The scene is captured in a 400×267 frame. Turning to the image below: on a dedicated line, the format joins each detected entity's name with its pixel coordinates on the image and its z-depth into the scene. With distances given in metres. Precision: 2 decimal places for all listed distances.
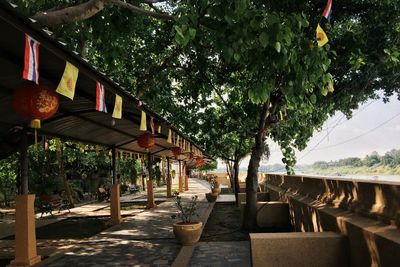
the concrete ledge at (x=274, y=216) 12.02
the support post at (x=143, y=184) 39.86
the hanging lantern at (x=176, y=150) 17.08
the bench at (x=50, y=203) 16.80
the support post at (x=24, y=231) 8.09
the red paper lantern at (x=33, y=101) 4.94
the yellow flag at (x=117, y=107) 6.48
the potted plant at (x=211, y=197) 22.09
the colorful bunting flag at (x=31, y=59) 3.84
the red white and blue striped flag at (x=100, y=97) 5.65
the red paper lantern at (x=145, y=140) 11.06
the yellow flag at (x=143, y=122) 7.91
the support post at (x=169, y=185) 26.33
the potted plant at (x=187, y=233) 9.73
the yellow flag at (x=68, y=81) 4.53
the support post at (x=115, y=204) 13.88
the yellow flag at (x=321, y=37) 5.77
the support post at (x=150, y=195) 19.22
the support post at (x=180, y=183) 32.62
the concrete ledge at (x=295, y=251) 6.05
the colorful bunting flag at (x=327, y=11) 6.87
